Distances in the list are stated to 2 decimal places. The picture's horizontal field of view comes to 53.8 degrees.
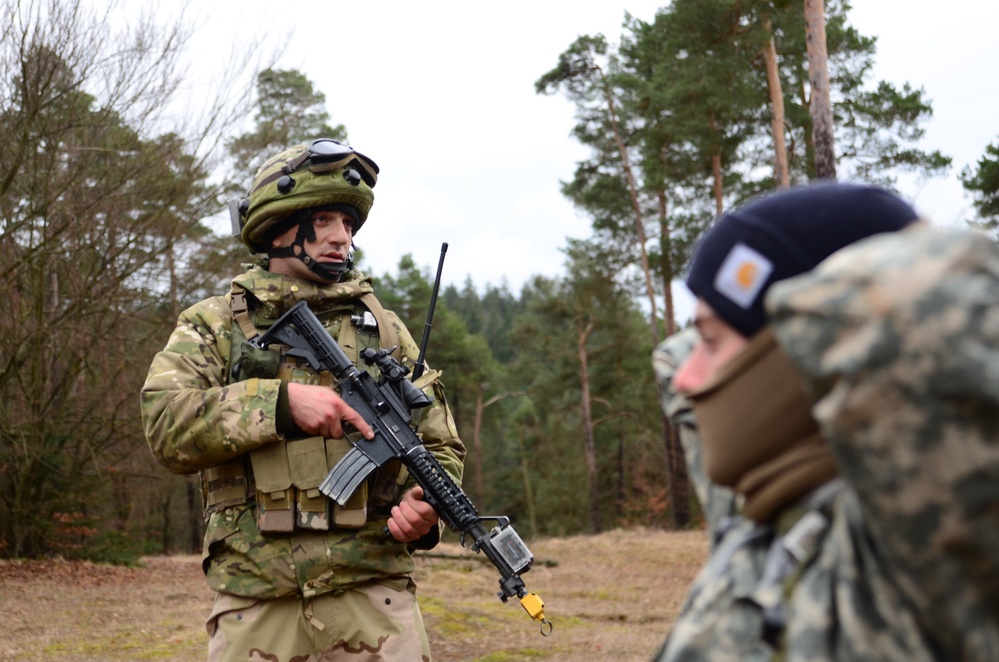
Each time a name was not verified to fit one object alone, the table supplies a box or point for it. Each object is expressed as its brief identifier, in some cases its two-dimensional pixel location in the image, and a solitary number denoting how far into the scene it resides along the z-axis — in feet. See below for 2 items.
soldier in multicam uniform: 10.42
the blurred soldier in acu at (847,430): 2.94
